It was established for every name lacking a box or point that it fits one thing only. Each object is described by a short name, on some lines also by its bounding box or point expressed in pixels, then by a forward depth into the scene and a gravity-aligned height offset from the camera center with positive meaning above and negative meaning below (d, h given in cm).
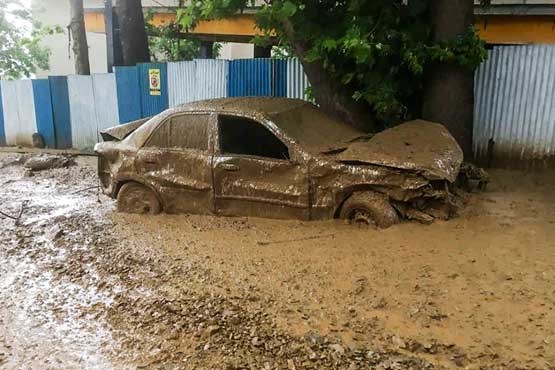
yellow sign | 1081 -17
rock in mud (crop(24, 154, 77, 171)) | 1052 -191
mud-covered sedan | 518 -99
